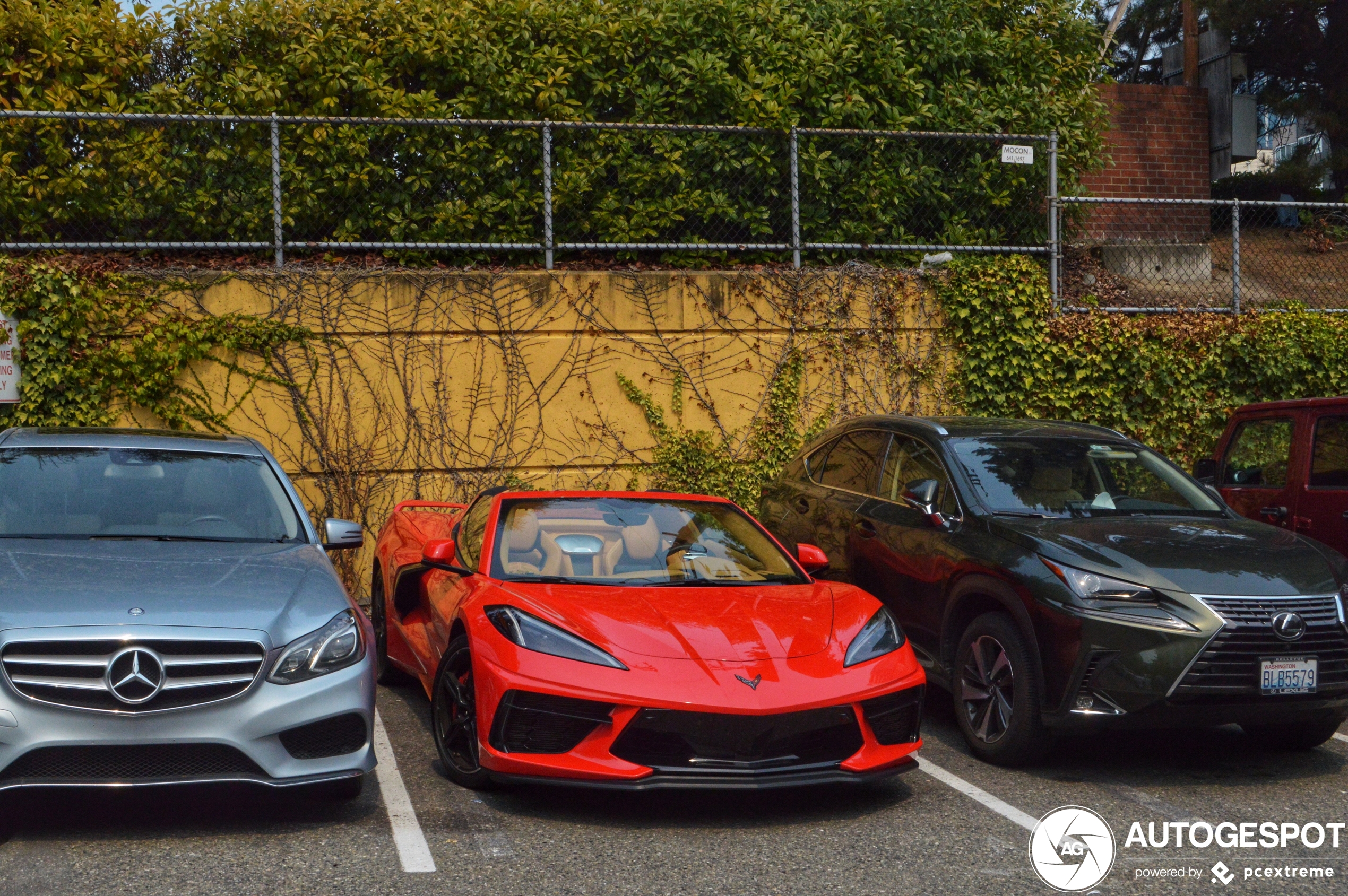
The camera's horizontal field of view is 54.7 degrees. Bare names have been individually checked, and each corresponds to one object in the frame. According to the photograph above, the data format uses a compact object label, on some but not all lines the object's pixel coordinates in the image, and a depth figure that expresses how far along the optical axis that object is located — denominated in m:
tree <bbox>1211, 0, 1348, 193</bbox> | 16.17
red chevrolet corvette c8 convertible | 4.92
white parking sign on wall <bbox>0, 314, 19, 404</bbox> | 9.51
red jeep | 7.61
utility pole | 17.30
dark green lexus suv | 5.56
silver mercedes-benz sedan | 4.42
